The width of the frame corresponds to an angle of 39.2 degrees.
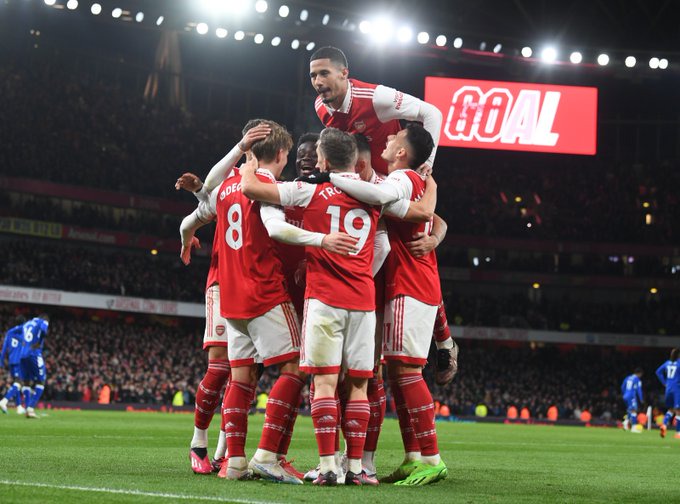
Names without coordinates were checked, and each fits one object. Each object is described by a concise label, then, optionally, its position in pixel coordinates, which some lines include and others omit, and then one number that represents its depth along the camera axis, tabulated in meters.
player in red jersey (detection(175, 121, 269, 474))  7.73
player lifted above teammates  8.08
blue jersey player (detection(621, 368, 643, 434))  27.62
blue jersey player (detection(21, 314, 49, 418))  19.16
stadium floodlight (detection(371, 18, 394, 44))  31.48
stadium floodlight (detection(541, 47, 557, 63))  33.06
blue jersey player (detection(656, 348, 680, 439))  22.70
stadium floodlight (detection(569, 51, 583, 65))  33.28
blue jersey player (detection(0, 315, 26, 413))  19.56
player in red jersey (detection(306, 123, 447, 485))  7.31
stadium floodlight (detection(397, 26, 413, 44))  32.12
